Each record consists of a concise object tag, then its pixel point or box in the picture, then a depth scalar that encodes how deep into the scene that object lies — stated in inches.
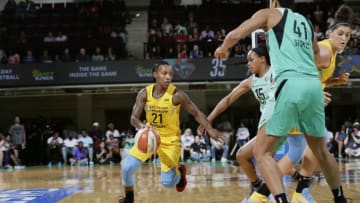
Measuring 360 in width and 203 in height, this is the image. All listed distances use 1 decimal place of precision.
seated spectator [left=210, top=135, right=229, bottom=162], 736.7
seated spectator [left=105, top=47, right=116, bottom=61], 806.7
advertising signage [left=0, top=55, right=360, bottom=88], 772.6
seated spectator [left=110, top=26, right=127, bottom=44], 880.3
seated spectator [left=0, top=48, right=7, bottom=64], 808.9
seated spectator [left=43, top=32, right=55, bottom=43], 867.4
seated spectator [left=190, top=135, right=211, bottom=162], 735.7
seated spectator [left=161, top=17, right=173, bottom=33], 870.7
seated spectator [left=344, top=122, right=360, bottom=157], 720.3
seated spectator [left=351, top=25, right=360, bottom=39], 794.2
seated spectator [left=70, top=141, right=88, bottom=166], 758.5
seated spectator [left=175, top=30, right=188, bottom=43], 815.7
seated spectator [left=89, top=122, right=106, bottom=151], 779.4
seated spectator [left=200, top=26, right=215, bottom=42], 828.6
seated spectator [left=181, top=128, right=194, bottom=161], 747.4
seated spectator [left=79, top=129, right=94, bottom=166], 762.8
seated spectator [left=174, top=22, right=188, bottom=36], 847.1
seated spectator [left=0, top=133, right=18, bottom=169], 734.5
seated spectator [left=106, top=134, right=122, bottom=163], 765.9
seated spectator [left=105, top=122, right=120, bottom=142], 778.0
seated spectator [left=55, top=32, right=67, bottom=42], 868.6
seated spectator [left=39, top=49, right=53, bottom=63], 804.9
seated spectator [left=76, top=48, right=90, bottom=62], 803.4
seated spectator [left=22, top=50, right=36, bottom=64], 803.8
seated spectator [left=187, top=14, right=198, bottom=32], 866.4
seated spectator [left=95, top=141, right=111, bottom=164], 761.0
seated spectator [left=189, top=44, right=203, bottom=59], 783.1
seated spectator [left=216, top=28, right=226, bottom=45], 829.8
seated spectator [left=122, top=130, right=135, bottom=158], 732.0
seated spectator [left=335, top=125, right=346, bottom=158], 738.8
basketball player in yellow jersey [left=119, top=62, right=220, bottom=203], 239.8
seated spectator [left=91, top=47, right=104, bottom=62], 808.3
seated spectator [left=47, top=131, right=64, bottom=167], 776.3
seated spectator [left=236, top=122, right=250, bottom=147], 772.6
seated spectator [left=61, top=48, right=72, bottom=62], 803.4
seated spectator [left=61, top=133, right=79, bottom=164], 772.0
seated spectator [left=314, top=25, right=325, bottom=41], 778.3
